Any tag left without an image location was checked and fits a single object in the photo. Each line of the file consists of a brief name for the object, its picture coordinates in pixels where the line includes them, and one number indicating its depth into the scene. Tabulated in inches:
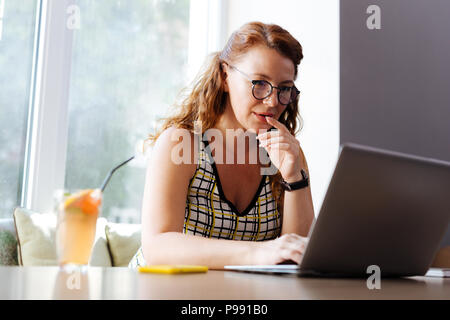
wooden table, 21.3
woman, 55.6
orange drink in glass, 31.9
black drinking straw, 34.1
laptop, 30.7
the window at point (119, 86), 94.7
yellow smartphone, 32.8
